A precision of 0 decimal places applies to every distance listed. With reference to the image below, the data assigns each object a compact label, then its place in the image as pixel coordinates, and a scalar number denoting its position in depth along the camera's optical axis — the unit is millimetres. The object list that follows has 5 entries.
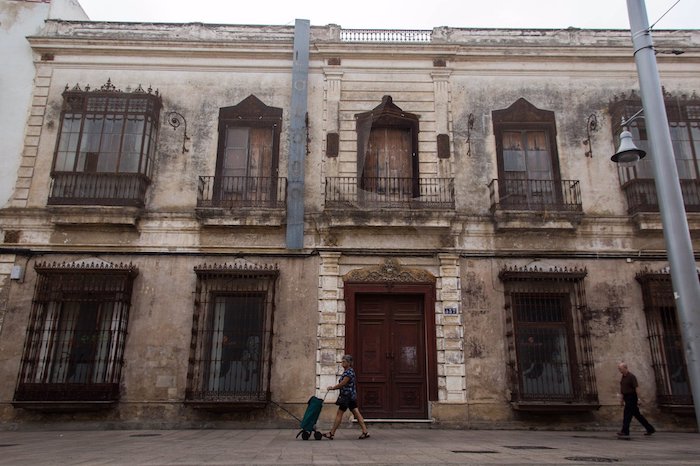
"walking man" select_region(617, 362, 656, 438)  9711
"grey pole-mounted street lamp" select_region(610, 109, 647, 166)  7703
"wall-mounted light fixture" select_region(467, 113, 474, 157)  12781
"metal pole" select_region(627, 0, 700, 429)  5992
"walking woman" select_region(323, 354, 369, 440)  8656
